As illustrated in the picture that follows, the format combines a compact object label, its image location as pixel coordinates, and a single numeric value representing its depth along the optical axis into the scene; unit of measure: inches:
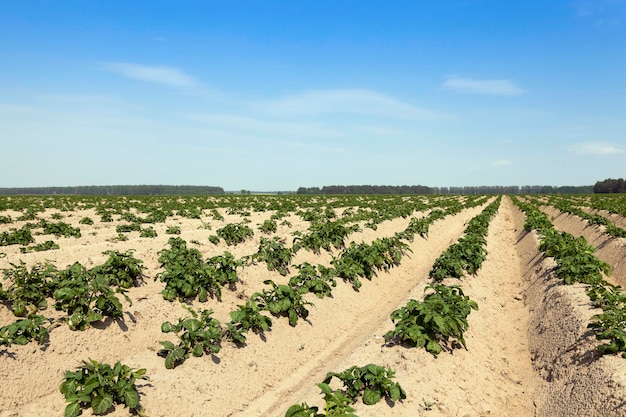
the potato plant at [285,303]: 327.6
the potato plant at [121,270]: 335.0
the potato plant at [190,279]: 330.6
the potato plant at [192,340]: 249.8
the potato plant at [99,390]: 191.5
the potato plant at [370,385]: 201.8
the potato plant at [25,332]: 227.3
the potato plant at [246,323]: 279.7
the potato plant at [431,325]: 265.1
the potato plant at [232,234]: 609.9
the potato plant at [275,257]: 456.4
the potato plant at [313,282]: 391.5
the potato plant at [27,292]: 267.0
